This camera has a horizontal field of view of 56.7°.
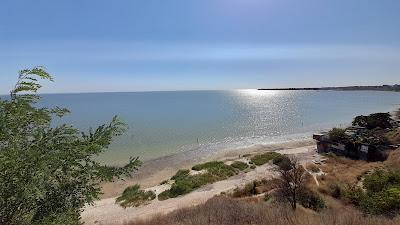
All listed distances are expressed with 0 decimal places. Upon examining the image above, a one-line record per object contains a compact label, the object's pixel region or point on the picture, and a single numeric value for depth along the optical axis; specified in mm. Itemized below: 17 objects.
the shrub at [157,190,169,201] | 27612
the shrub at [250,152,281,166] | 39631
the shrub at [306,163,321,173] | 30800
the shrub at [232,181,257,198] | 24523
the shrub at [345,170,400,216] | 14664
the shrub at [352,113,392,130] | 55484
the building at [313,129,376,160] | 36272
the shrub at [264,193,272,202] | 20672
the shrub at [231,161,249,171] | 37575
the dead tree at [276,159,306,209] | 18838
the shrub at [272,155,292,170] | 25519
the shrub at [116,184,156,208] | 26750
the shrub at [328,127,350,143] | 41547
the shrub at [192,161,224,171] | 37625
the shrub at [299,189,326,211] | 18734
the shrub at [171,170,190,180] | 34203
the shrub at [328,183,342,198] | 21375
